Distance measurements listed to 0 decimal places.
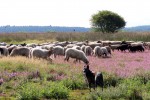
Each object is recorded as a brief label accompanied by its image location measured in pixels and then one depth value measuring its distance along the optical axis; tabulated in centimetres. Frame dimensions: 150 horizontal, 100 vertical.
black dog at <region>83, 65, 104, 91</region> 1391
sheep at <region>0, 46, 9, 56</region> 2768
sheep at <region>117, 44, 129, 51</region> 3941
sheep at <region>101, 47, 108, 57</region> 3170
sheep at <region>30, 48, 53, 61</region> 2462
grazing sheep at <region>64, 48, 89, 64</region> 2432
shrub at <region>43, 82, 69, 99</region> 1284
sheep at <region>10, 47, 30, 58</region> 2627
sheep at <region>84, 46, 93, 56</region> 3203
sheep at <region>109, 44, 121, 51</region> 3990
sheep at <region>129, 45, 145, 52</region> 3809
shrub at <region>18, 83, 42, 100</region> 1235
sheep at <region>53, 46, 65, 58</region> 2923
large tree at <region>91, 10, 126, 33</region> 8694
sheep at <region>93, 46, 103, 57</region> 3139
